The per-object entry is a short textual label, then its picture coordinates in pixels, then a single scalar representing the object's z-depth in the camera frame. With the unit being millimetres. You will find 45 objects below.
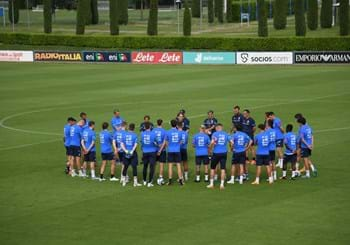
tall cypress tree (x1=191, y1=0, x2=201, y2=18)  124812
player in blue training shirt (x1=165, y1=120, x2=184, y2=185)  26812
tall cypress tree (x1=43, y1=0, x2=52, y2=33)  94000
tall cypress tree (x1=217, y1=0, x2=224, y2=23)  110000
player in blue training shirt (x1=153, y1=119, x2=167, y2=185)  26688
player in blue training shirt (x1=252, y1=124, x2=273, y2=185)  26688
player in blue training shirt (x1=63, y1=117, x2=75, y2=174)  28672
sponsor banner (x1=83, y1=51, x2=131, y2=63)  75938
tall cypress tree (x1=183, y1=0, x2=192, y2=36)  86062
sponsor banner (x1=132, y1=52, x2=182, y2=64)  73562
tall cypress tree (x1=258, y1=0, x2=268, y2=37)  82750
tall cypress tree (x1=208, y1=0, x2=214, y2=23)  109688
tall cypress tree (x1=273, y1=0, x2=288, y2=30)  94475
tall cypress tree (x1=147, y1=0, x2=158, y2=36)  87812
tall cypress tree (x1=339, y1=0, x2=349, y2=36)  80438
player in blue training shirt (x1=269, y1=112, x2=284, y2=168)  28798
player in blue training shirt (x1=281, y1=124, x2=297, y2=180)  27750
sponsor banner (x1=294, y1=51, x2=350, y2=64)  67812
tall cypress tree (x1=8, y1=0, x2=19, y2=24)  113794
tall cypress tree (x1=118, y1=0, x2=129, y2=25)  112000
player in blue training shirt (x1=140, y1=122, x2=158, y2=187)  26531
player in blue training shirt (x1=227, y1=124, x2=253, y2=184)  26609
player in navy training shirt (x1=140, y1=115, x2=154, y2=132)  26959
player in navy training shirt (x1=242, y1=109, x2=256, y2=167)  29906
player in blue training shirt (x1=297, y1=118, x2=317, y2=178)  27703
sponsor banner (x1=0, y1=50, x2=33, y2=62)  78062
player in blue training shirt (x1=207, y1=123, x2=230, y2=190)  26344
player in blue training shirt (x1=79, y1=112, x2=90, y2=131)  28825
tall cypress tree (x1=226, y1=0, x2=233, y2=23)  113875
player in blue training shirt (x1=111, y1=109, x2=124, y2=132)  30219
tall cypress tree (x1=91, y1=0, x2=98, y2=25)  112375
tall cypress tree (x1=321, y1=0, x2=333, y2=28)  93938
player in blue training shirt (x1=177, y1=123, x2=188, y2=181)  27047
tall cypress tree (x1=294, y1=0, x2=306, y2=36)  81625
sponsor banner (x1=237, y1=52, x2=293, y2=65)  69750
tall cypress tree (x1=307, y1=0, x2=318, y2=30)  92250
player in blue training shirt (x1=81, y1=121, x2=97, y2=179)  28017
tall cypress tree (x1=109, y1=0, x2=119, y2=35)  89288
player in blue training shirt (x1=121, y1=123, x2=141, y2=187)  26516
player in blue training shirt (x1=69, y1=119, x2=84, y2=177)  28500
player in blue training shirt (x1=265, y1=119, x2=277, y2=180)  26906
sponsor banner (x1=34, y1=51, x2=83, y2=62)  77625
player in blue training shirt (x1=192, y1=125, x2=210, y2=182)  26969
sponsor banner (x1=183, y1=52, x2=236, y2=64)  71688
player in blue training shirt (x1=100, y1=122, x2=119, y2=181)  27578
